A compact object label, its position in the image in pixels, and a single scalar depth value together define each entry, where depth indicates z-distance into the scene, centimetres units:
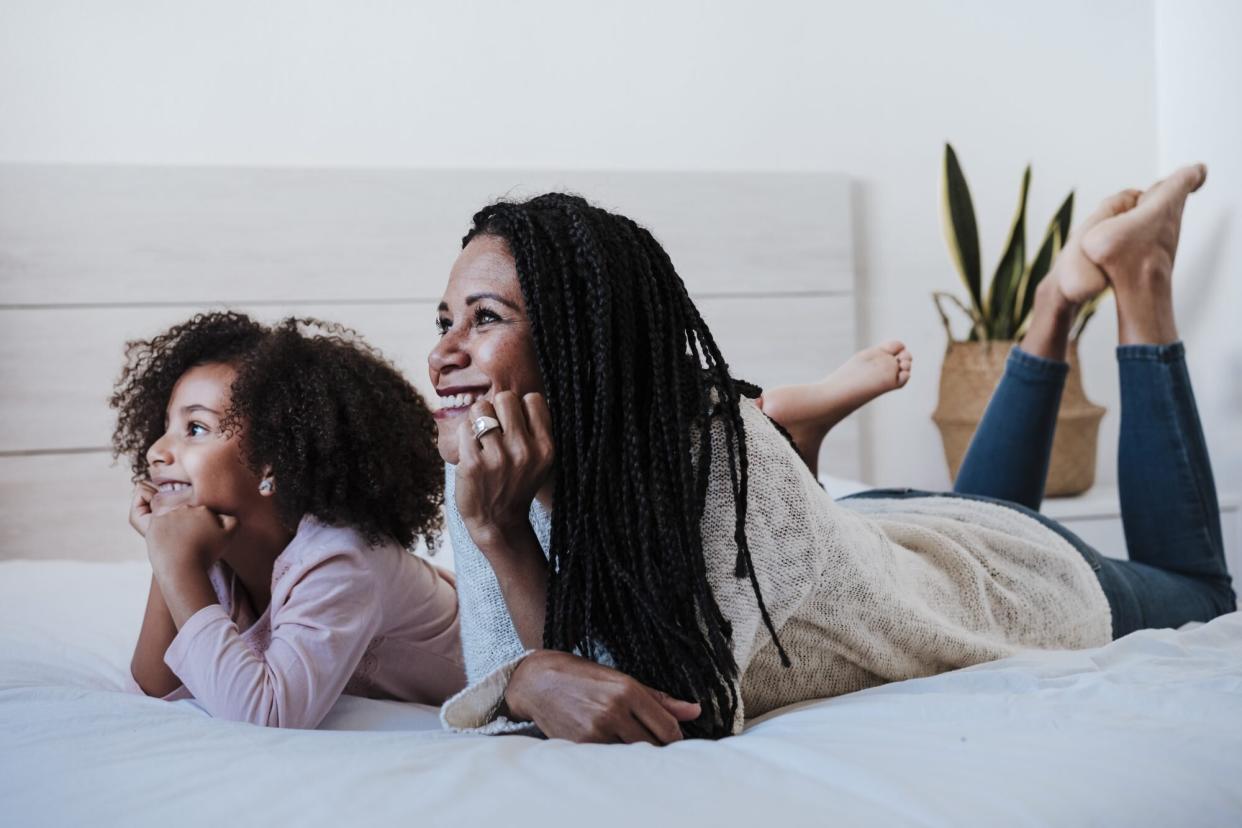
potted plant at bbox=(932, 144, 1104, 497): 257
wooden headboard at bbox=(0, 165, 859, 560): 223
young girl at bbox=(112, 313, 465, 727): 98
